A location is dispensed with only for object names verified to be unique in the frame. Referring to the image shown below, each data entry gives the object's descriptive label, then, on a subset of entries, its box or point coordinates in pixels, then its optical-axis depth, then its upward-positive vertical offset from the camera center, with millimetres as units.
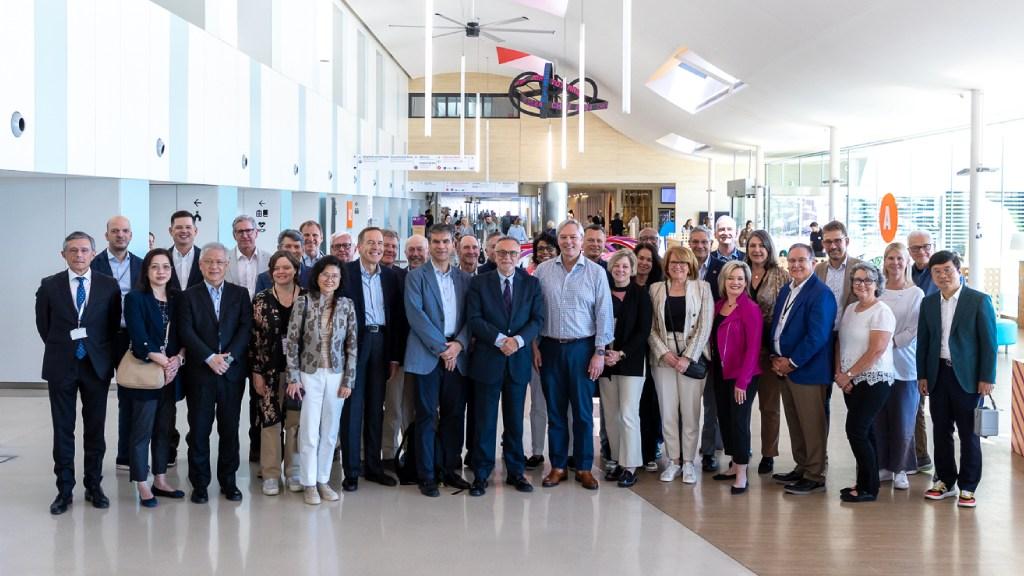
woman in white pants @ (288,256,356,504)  5617 -642
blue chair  11125 -818
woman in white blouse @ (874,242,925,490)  6160 -703
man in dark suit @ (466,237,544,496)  5895 -581
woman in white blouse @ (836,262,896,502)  5707 -639
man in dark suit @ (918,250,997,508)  5664 -613
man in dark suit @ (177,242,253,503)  5551 -619
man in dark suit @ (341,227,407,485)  5992 -579
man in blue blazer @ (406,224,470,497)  5918 -583
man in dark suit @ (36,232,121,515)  5418 -565
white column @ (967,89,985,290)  10672 +821
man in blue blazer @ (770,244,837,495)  5945 -598
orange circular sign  12609 +620
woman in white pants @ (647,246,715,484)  6125 -566
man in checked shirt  6016 -526
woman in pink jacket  6020 -596
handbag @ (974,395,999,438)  5668 -953
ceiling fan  20375 +5036
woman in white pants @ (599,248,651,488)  6105 -649
